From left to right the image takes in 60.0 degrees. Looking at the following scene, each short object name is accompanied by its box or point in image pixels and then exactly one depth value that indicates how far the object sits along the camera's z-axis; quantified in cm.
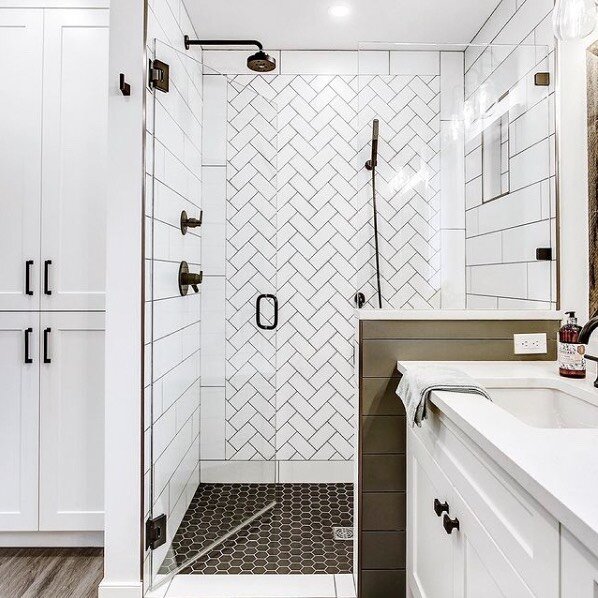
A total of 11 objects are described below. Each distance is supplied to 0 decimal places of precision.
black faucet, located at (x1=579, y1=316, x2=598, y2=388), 137
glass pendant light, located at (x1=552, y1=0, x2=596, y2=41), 123
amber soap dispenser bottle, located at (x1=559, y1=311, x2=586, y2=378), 157
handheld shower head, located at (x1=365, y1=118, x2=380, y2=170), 197
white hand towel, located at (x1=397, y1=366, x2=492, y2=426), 140
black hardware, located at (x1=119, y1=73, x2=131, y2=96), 186
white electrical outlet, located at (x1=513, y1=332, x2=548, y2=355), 190
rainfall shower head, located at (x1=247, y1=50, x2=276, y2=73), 240
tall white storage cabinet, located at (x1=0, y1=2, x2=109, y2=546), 229
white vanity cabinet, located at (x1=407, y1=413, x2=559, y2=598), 82
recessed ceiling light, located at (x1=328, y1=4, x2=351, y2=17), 258
